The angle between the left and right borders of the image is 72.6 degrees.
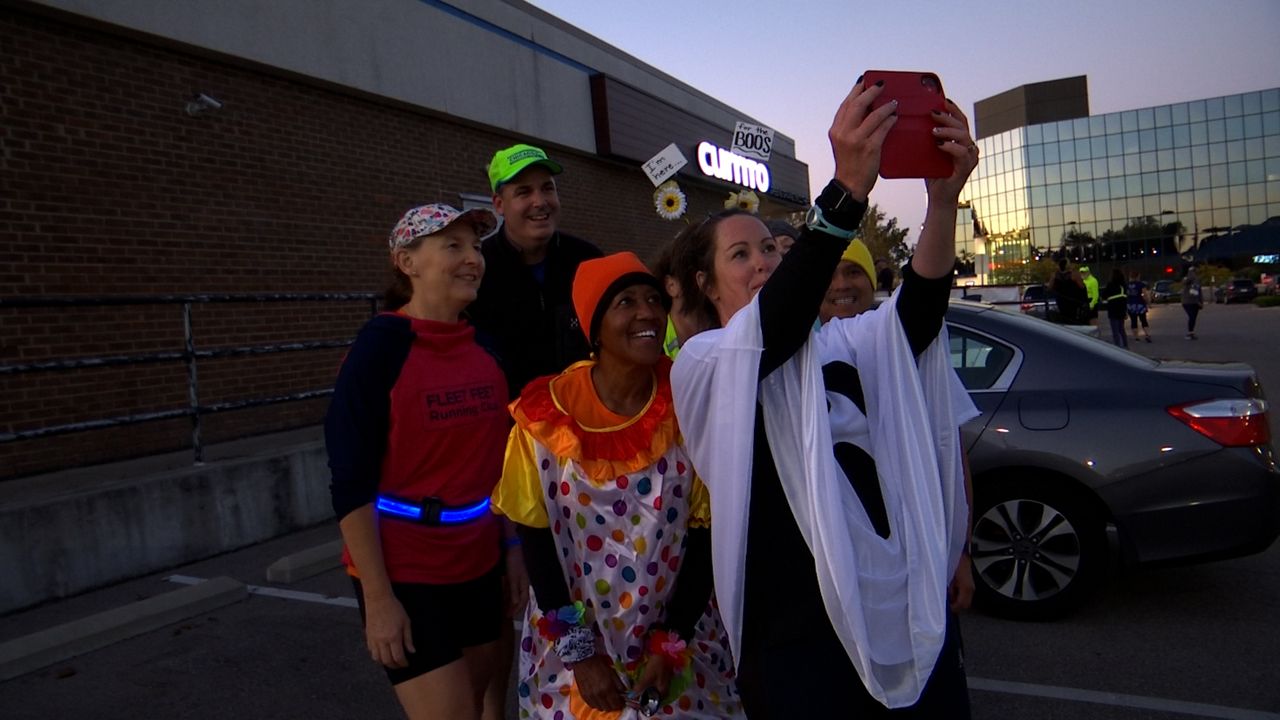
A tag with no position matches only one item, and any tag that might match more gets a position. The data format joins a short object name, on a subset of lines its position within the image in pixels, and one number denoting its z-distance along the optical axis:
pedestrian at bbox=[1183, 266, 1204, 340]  21.77
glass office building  72.25
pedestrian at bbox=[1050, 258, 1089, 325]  14.20
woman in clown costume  2.16
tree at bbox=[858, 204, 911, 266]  32.44
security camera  8.28
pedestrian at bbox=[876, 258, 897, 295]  9.07
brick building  7.08
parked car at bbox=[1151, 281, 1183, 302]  56.22
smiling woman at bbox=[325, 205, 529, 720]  2.23
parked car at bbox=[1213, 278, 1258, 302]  45.47
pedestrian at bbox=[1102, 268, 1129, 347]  17.91
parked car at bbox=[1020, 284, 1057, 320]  14.82
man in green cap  3.28
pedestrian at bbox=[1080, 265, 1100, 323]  16.29
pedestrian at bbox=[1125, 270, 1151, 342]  22.42
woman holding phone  1.51
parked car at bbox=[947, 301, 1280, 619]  4.14
